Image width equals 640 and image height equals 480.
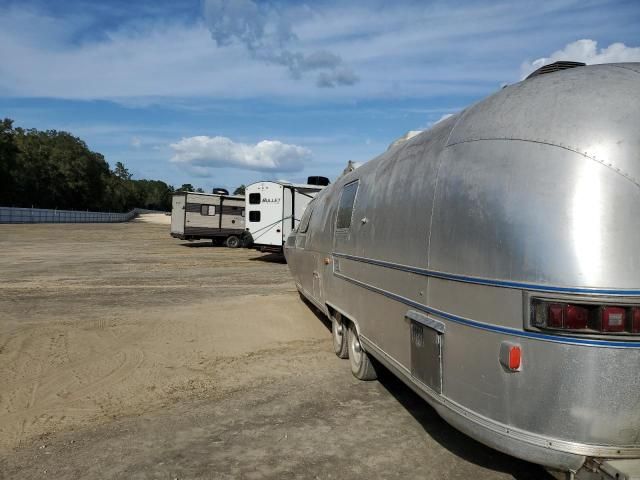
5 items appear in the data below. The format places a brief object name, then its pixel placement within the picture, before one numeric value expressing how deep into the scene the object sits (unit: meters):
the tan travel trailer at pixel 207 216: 25.56
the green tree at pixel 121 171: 125.60
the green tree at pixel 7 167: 67.25
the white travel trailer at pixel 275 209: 19.05
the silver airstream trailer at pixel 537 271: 2.51
